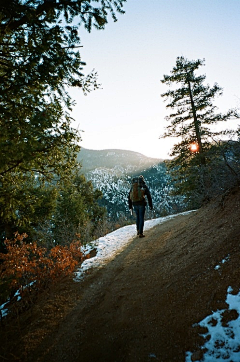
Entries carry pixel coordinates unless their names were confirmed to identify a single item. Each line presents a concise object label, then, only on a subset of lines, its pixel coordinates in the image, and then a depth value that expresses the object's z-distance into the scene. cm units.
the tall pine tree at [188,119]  1428
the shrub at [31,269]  475
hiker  800
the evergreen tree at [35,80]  334
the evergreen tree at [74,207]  1855
